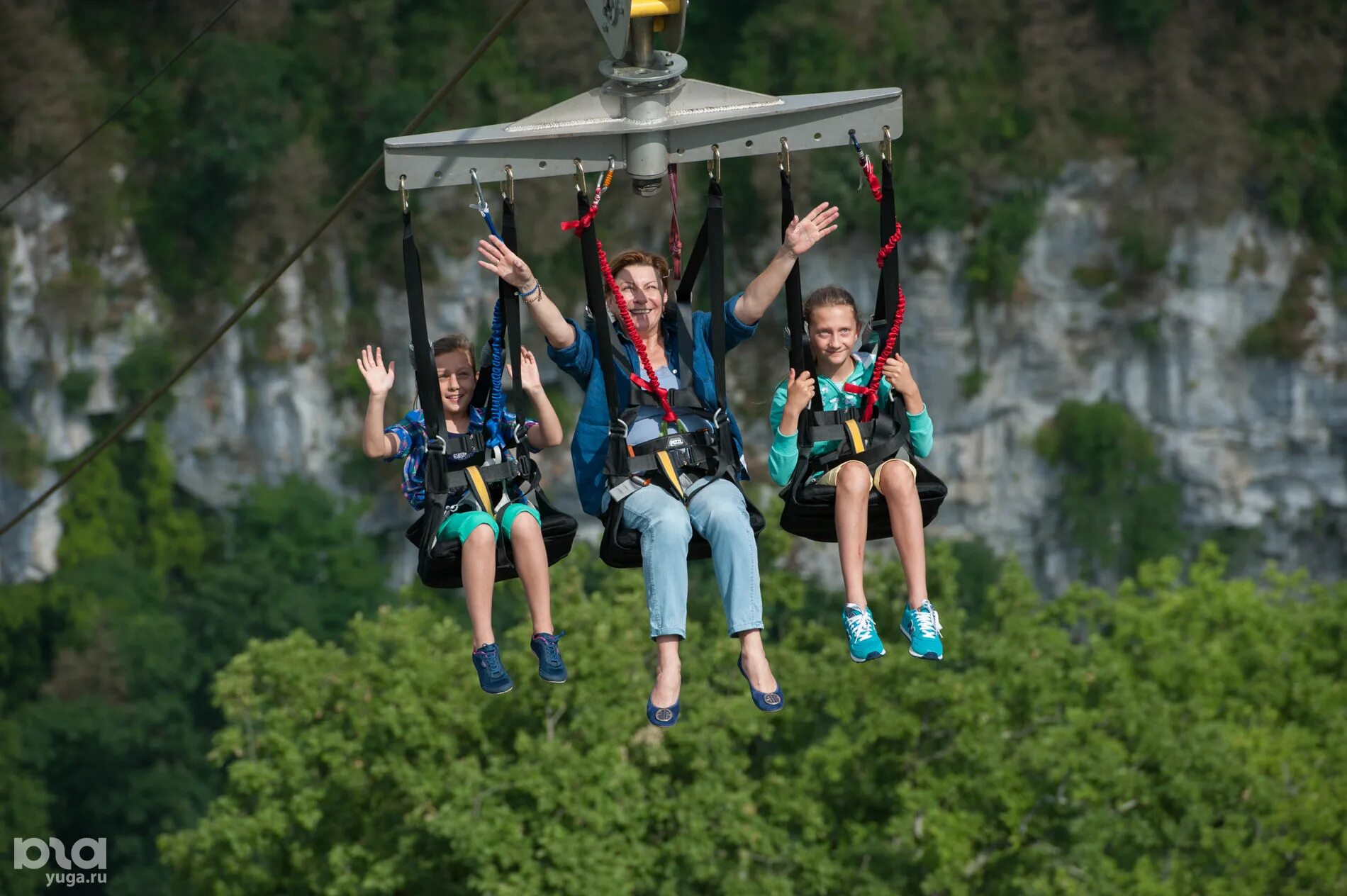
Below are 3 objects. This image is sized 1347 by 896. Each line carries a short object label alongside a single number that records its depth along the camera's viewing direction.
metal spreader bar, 16.91
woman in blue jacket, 16.72
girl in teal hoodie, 17.28
